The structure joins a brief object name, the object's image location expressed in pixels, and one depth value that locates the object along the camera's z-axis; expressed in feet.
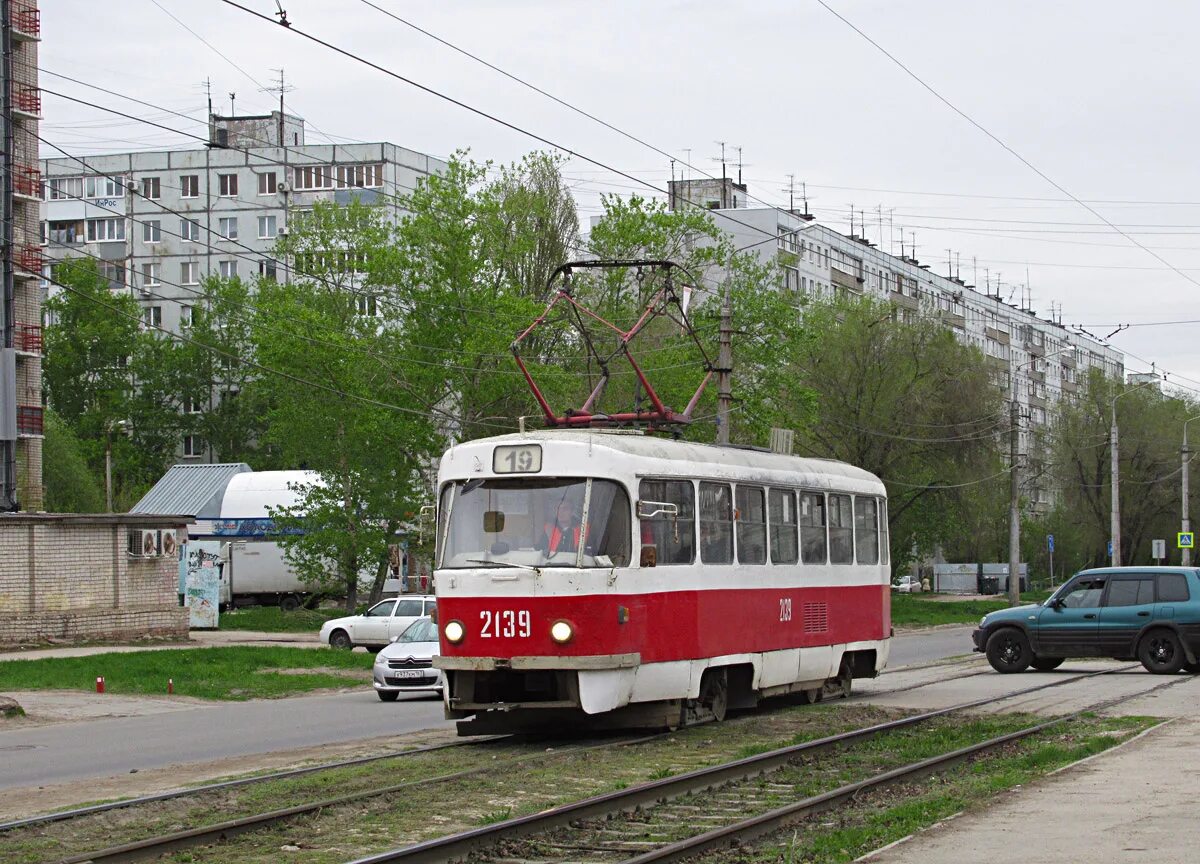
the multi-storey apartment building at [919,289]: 332.60
